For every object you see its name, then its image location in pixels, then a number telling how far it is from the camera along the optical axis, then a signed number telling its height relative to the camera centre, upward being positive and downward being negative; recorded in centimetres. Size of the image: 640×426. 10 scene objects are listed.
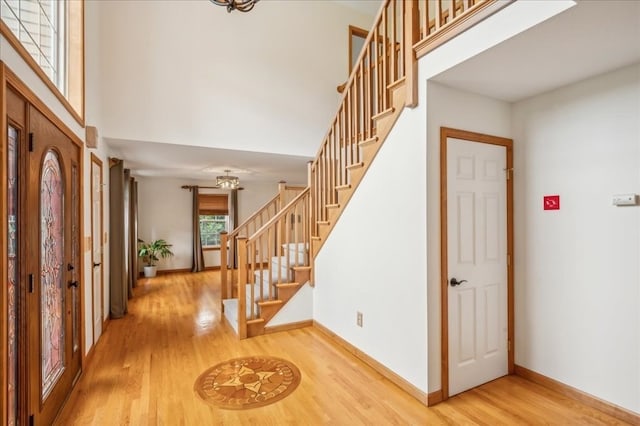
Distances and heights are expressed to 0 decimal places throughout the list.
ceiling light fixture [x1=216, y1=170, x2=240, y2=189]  556 +60
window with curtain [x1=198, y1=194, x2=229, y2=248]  824 -4
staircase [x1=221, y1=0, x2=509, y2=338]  230 +57
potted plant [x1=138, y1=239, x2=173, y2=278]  722 -86
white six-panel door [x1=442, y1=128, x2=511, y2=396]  238 -38
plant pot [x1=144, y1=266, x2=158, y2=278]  721 -128
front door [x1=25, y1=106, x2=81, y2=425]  173 -33
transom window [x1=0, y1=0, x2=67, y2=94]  185 +129
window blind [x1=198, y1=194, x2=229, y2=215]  820 +31
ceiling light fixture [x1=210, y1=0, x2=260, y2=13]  259 +178
